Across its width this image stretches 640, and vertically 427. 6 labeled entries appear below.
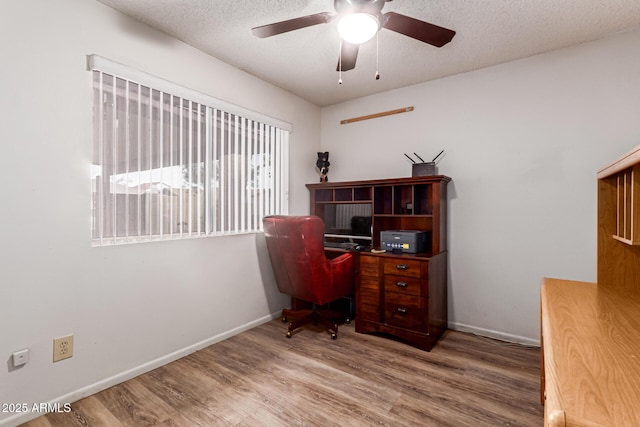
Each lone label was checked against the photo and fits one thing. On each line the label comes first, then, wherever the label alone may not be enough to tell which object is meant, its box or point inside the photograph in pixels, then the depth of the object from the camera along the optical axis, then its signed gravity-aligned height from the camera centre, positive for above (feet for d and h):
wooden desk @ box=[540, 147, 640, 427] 2.21 -1.36
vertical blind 6.57 +1.32
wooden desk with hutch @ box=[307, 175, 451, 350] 8.45 -1.61
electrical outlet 5.84 -2.53
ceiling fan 5.18 +3.36
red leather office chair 8.28 -1.47
